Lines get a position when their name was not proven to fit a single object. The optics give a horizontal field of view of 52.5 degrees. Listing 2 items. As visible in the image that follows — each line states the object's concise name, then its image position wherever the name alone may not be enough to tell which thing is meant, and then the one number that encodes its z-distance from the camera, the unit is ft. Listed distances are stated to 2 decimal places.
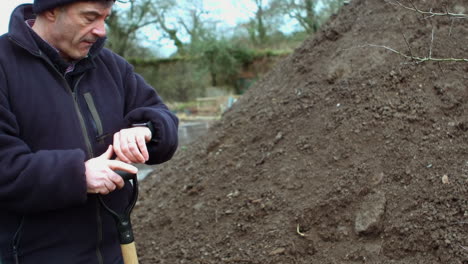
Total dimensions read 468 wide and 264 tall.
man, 5.12
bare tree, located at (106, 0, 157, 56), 88.22
